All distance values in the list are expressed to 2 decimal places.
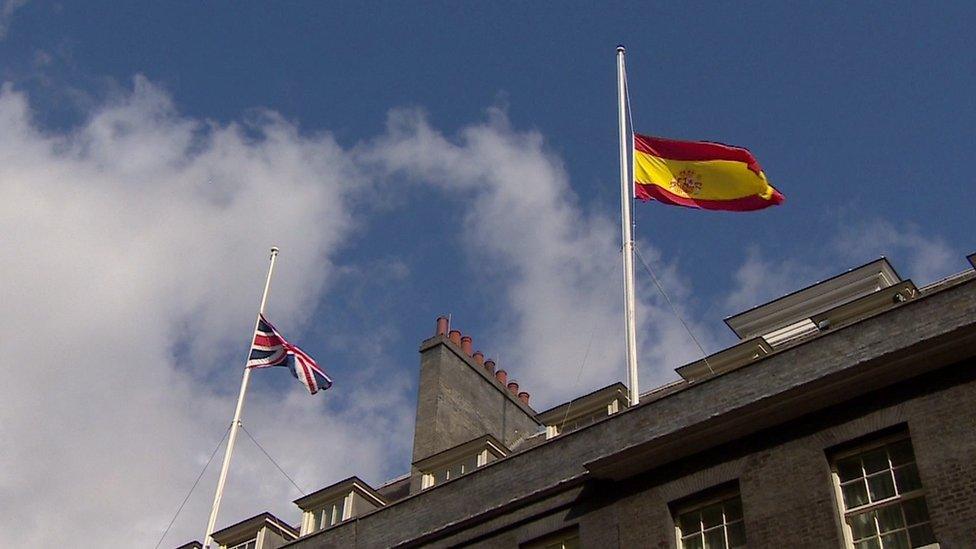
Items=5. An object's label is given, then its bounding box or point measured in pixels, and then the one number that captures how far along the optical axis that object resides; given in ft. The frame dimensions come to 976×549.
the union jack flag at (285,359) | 117.60
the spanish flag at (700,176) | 93.09
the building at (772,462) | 66.28
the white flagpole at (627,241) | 84.58
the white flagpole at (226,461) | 107.45
